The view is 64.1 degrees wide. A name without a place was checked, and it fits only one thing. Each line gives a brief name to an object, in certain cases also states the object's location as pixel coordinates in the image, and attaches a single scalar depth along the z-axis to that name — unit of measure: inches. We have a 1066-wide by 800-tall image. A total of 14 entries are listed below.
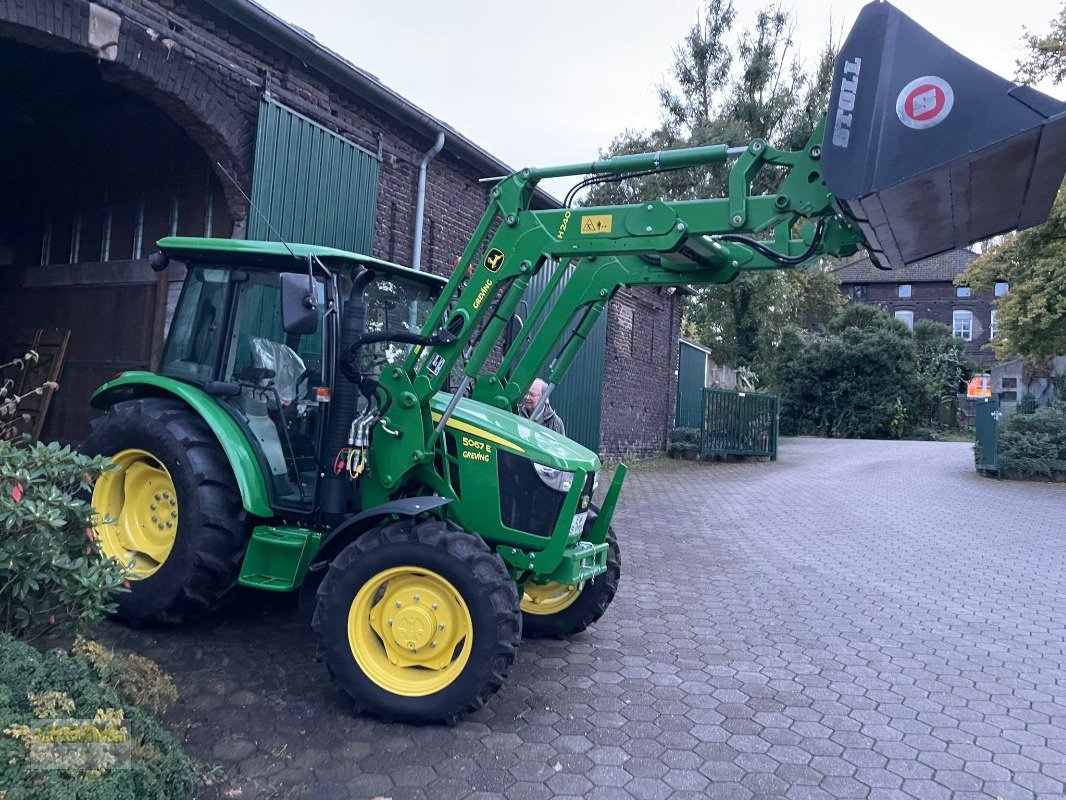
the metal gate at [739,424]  746.2
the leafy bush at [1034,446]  666.2
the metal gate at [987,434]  686.5
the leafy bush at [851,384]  1505.9
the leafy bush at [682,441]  765.3
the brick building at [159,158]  285.6
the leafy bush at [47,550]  129.6
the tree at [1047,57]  775.1
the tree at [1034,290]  726.5
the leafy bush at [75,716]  94.0
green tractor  137.0
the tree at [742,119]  1143.6
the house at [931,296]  2143.2
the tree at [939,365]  1584.6
